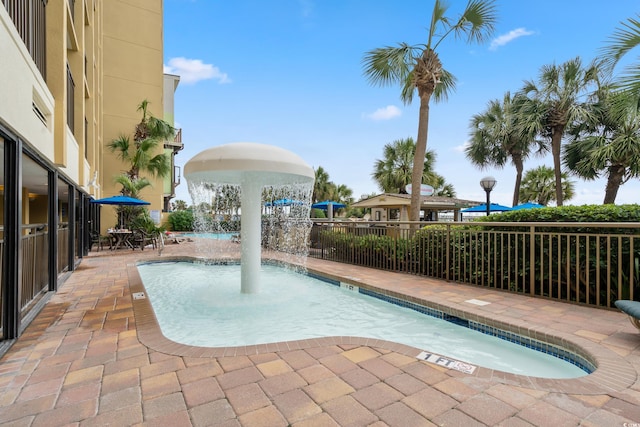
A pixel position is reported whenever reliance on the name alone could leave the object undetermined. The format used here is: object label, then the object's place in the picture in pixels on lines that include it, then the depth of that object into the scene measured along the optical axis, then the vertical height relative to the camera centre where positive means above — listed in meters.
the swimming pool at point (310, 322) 3.27 -1.41
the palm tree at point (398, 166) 22.15 +3.55
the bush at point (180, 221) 23.72 -0.30
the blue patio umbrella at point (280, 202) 12.15 +0.56
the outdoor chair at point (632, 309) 3.02 -0.92
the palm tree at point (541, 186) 23.92 +2.24
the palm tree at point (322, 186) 31.09 +2.97
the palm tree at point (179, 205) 50.01 +1.92
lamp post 10.55 +1.08
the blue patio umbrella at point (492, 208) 17.18 +0.41
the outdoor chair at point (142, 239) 12.45 -0.86
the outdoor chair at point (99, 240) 12.35 -0.88
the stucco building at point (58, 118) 3.19 +1.73
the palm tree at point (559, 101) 14.69 +5.39
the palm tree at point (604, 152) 12.92 +2.72
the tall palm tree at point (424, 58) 8.40 +4.54
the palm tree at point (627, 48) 4.01 +2.24
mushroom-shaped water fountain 4.33 +0.65
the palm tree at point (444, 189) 26.50 +2.24
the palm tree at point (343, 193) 33.87 +2.48
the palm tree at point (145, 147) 15.45 +3.51
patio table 12.17 -0.77
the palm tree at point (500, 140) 17.70 +4.51
